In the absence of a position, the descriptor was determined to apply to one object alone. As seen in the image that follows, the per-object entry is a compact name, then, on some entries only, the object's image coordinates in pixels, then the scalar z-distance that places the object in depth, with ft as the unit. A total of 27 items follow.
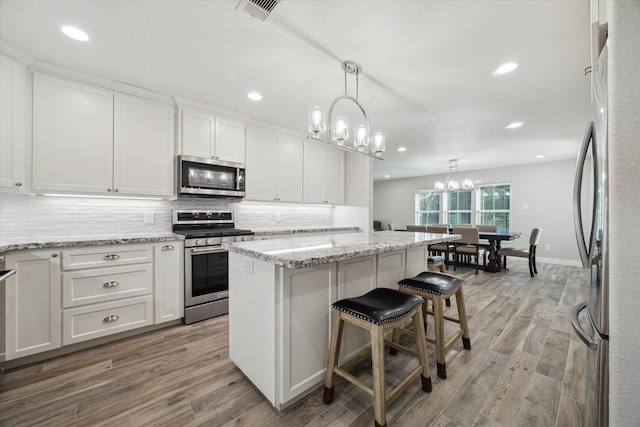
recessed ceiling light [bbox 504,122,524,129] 11.79
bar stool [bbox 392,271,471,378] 5.89
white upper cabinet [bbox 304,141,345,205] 14.03
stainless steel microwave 9.45
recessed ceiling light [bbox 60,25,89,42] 5.85
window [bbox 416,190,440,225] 27.27
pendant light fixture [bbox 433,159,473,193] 19.75
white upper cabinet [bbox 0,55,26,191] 6.46
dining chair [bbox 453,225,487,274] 16.24
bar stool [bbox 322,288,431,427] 4.31
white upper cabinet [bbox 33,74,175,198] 7.38
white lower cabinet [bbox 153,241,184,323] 8.28
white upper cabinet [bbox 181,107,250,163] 9.69
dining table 16.31
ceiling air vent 5.01
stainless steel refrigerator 2.66
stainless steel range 8.79
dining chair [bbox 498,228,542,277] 15.53
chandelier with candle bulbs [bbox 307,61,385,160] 6.91
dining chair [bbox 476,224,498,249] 19.24
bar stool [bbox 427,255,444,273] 10.22
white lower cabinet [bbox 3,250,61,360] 6.16
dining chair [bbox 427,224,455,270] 17.63
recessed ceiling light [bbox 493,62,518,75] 7.18
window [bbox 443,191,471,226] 24.97
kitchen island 4.66
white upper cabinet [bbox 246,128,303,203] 11.79
